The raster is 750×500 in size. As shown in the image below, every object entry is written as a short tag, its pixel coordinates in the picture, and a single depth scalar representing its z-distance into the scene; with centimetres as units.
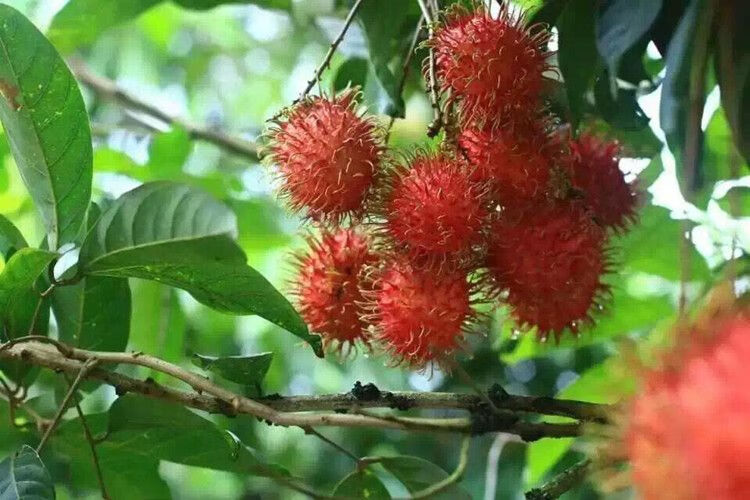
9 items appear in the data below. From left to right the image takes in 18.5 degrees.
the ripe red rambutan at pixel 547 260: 86
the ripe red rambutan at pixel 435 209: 86
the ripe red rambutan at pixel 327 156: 87
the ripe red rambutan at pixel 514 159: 86
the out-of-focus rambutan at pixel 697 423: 68
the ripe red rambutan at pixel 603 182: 90
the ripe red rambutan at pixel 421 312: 86
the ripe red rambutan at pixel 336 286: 90
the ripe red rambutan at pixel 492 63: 86
